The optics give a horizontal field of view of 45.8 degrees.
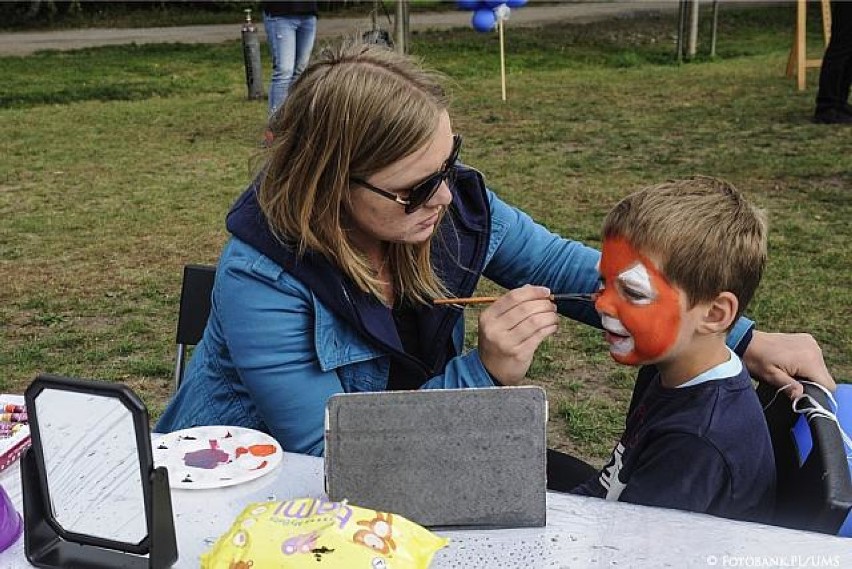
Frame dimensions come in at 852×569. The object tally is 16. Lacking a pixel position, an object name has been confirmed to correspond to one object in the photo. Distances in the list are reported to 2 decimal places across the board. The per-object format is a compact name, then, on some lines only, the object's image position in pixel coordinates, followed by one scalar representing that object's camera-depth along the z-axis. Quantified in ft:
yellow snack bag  3.65
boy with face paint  5.22
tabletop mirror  4.03
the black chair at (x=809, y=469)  4.54
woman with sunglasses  5.54
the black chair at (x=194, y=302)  8.09
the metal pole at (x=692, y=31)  40.86
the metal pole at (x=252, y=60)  32.73
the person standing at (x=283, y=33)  28.14
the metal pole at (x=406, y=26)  36.18
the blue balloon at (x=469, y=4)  34.38
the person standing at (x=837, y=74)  25.41
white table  4.21
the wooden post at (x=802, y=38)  31.37
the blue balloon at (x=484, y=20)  34.58
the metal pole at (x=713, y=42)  42.44
